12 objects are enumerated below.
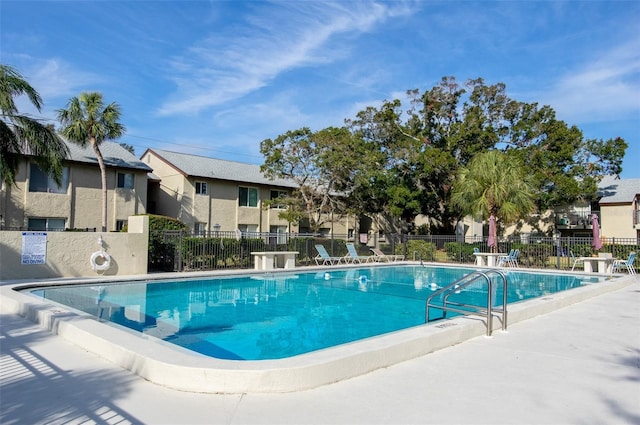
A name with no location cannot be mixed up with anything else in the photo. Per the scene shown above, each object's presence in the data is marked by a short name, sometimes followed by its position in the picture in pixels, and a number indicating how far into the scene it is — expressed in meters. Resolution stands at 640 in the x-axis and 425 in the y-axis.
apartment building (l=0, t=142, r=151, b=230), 21.86
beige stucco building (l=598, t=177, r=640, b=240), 34.00
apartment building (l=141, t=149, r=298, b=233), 28.58
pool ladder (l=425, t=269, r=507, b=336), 7.11
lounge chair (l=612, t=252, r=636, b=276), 18.81
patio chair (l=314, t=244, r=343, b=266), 21.88
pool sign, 13.66
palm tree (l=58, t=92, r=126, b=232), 22.47
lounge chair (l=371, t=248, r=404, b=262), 25.03
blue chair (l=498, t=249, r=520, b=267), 22.25
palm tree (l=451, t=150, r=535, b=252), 23.62
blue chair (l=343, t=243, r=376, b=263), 23.09
